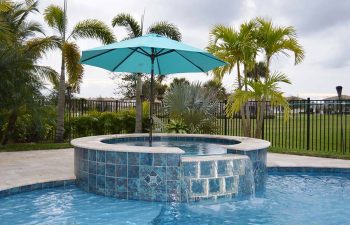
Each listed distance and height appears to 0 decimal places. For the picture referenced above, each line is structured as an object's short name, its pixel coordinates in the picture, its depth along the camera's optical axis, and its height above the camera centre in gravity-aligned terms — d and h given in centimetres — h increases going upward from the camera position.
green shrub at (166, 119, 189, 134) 1175 -43
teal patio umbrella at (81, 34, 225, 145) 612 +111
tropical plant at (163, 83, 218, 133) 1216 +22
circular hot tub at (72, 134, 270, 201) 546 -90
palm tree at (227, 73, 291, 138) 992 +55
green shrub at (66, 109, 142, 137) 1337 -36
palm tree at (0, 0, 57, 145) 930 +136
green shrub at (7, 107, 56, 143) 1109 -41
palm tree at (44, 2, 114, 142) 1256 +266
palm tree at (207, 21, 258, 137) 1052 +191
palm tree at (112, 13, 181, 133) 1420 +331
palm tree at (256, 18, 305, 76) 1047 +206
